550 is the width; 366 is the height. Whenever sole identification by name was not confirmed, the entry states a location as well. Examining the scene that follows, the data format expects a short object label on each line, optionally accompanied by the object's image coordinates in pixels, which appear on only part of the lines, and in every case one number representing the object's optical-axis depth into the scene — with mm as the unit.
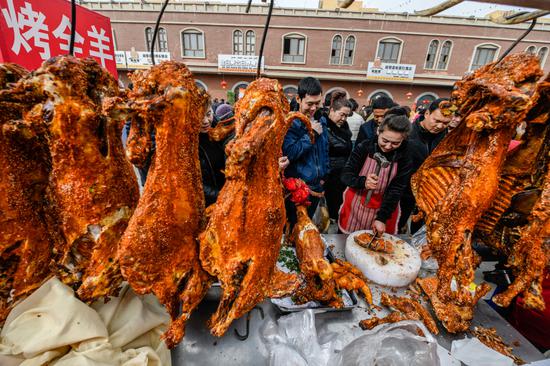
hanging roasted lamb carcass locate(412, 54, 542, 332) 993
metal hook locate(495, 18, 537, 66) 1091
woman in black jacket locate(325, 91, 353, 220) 3148
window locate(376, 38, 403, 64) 15891
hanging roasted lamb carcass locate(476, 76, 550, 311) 1080
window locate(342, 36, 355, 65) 15848
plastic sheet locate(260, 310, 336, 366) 1104
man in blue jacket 2299
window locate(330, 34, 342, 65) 15833
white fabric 923
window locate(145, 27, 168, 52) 15437
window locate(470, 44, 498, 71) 15617
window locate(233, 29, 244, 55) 15547
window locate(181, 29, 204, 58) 15727
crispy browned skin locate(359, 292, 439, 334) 1378
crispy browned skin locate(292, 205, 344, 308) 1413
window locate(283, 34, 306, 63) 15823
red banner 1584
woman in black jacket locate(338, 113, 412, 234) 2127
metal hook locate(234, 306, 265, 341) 1266
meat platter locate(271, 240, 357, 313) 1386
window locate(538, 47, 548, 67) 15398
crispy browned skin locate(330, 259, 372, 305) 1564
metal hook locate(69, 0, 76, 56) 930
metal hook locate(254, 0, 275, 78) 940
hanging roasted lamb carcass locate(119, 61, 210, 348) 899
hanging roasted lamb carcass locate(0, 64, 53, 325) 1033
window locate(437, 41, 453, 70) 15805
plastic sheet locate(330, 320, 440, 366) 985
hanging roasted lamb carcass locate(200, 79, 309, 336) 971
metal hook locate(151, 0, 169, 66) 1003
